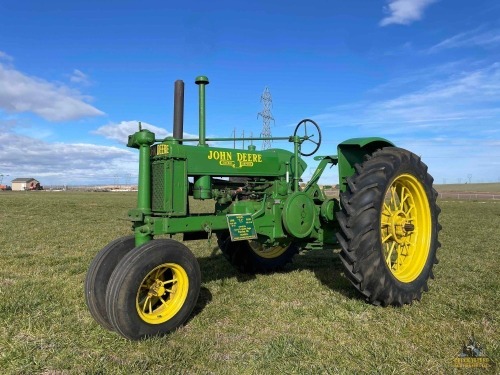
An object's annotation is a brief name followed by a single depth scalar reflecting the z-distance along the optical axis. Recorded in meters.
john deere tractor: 3.90
